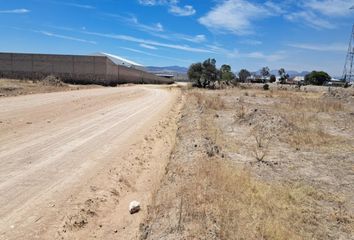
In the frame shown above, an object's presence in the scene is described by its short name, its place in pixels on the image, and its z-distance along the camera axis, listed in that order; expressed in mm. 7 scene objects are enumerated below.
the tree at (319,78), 148050
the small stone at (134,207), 6777
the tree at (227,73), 123938
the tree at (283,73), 173600
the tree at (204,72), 82125
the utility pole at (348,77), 96188
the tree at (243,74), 169150
